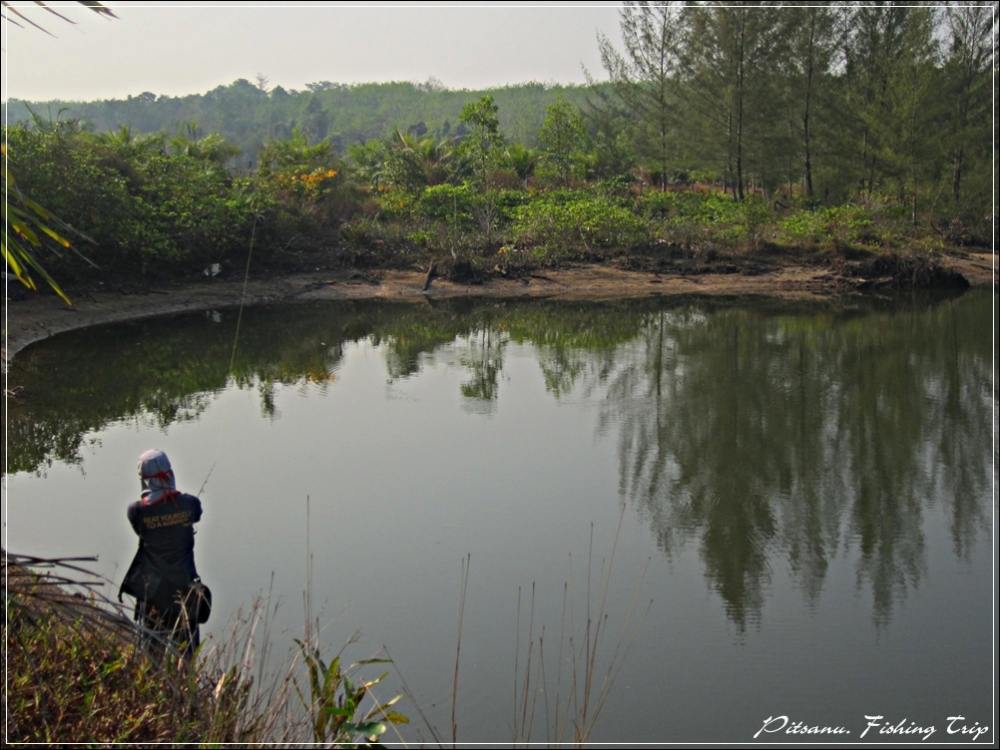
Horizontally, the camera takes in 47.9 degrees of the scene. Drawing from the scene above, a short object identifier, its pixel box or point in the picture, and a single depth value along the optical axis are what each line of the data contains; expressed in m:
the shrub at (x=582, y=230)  24.94
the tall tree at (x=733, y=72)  30.19
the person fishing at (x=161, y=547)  5.35
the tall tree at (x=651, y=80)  32.31
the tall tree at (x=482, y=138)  28.84
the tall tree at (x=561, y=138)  32.55
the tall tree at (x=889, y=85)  27.83
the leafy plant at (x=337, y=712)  4.01
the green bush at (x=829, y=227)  24.81
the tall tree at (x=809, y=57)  30.20
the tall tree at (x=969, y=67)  29.11
